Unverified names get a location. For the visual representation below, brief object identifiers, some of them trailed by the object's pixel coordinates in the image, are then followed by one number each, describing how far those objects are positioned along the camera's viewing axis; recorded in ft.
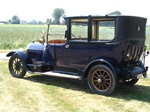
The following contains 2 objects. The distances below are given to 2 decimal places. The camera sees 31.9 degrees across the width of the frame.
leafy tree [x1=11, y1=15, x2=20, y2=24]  438.36
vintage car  20.52
